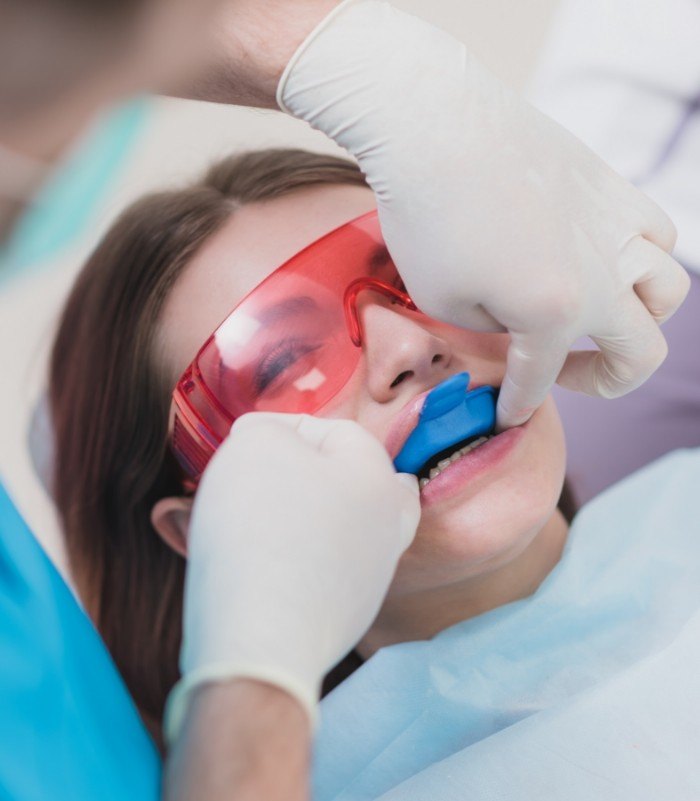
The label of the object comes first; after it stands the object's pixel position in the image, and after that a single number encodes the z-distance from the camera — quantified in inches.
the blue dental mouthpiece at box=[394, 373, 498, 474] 25.3
